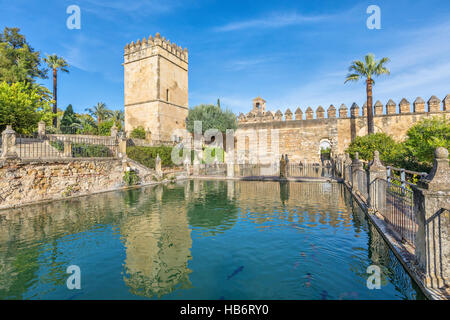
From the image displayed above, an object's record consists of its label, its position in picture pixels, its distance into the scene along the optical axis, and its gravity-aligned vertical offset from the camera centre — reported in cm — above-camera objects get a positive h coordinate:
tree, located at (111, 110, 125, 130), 4152 +854
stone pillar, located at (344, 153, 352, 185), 1281 -73
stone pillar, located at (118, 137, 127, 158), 1543 +106
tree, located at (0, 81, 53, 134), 1413 +342
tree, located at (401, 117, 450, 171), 979 +65
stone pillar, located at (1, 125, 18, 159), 912 +79
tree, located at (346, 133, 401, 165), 1604 +92
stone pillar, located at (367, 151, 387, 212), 627 -75
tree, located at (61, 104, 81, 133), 3055 +605
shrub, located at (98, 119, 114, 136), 2597 +406
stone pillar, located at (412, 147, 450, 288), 293 -86
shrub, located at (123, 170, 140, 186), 1467 -105
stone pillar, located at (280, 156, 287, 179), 1630 -71
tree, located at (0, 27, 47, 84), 2094 +1076
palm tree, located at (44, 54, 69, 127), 2667 +1189
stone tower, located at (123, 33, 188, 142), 2698 +930
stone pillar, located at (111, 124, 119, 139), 1761 +232
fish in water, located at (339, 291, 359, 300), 311 -189
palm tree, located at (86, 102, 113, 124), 4103 +918
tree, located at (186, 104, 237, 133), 2842 +538
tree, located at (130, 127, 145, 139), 2548 +310
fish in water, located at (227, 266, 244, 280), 372 -189
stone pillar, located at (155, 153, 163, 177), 1752 -42
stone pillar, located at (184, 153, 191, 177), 2073 -50
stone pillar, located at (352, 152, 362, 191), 1002 -60
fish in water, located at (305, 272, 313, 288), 343 -189
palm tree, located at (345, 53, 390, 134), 2070 +799
